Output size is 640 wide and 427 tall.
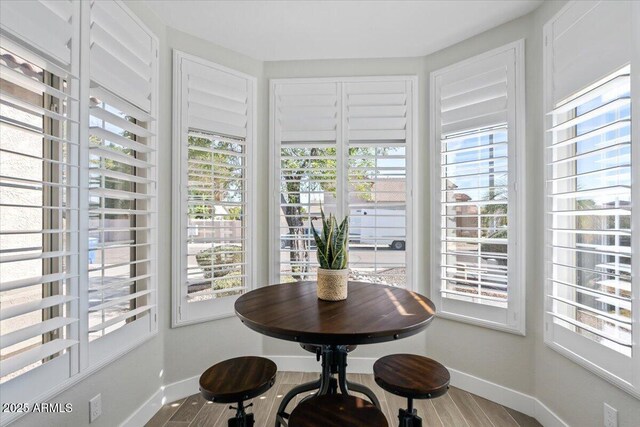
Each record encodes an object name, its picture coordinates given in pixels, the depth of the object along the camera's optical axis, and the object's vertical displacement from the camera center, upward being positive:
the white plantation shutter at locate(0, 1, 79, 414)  1.28 +0.10
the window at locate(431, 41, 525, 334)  2.34 +0.21
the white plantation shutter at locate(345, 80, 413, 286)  2.83 +0.32
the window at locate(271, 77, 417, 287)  2.84 +0.41
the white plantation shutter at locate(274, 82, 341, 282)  2.87 +0.46
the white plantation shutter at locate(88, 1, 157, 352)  1.75 +0.24
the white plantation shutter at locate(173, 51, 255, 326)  2.49 +0.23
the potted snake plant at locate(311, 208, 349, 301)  1.81 -0.28
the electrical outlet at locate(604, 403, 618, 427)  1.62 -1.03
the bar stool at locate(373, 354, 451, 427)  1.50 -0.80
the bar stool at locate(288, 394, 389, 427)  1.21 -0.78
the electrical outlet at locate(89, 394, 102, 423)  1.72 -1.05
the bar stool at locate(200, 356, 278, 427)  1.47 -0.80
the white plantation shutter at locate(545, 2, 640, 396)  1.57 +0.12
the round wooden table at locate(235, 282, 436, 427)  1.34 -0.48
